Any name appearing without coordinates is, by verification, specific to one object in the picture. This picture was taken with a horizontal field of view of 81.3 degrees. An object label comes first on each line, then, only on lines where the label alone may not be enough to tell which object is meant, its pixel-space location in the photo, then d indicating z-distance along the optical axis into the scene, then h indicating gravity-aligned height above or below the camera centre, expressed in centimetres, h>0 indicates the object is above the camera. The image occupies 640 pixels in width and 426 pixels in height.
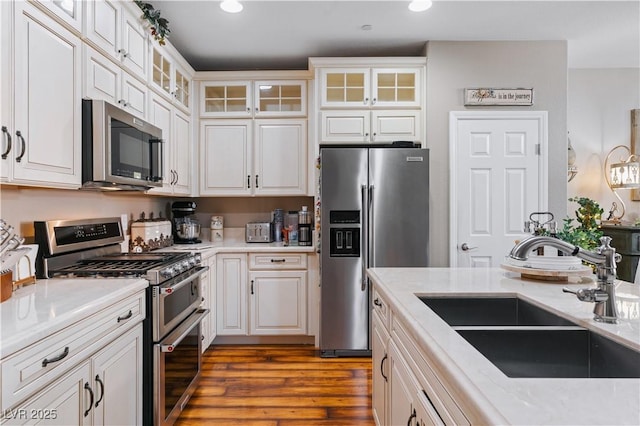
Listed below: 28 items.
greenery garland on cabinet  244 +130
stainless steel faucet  110 -22
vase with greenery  286 -10
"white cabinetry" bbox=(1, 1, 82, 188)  140 +46
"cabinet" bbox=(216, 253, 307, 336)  337 -71
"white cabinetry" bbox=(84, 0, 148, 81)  193 +103
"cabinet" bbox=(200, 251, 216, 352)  308 -77
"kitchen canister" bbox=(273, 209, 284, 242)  385 -14
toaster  378 -22
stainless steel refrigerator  306 -11
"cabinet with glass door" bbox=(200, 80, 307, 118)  362 +111
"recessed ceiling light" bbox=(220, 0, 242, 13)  259 +145
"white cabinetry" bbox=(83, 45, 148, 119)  190 +73
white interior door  326 +29
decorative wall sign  326 +102
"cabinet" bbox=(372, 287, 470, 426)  94 -55
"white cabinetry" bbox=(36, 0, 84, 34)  159 +90
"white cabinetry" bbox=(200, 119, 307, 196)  362 +53
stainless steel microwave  188 +34
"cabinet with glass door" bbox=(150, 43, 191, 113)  275 +110
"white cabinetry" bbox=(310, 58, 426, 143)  334 +102
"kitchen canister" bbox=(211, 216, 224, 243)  387 -18
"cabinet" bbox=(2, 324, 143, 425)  115 -66
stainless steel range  186 -42
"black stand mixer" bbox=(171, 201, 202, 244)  356 -12
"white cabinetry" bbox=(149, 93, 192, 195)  282 +58
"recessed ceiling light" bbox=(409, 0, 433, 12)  258 +145
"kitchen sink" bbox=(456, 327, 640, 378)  112 -43
